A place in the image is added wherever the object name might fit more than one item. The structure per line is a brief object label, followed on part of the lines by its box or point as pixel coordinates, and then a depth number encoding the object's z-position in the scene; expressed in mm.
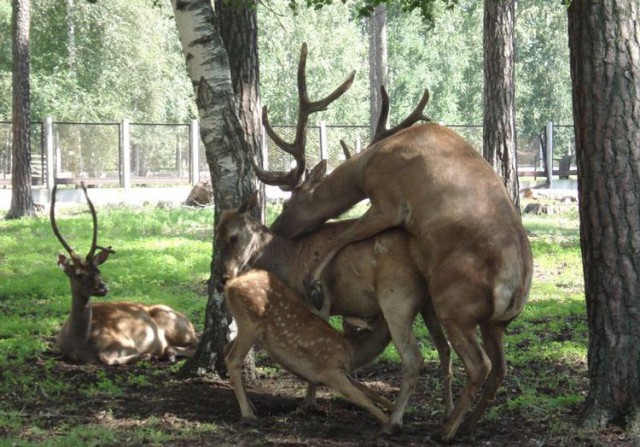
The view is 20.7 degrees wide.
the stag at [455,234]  11369
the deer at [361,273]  12261
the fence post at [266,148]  52954
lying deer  16137
